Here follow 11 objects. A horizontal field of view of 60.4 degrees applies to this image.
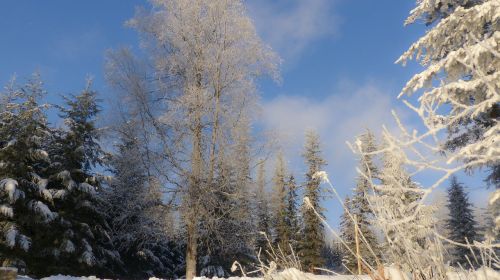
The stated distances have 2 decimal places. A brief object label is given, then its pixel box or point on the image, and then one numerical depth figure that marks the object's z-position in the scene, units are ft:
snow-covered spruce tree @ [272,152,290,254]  107.55
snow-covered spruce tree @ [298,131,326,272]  100.27
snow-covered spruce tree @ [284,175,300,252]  107.04
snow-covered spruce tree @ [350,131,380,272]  86.65
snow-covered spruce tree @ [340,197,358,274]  94.16
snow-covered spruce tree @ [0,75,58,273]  47.52
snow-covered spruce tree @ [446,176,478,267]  111.55
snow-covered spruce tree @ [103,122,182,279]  41.01
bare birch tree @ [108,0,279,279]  41.09
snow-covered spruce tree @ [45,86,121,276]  53.21
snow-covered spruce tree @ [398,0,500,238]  25.28
